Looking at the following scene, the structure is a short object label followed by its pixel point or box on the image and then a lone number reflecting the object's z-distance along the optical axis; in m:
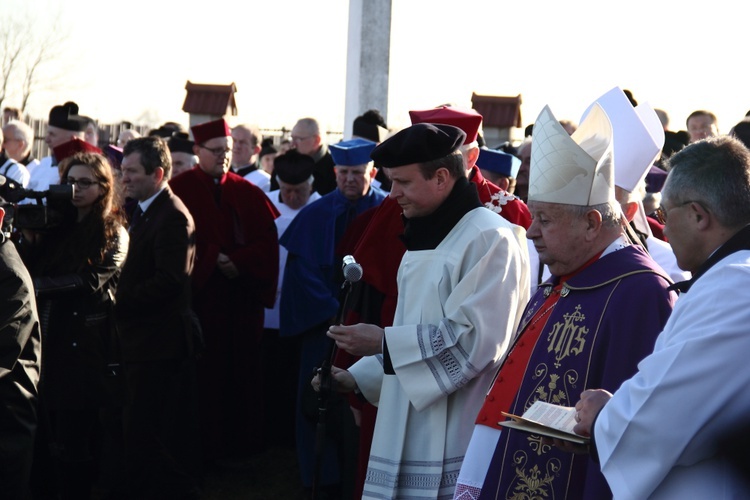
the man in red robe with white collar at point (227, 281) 8.12
